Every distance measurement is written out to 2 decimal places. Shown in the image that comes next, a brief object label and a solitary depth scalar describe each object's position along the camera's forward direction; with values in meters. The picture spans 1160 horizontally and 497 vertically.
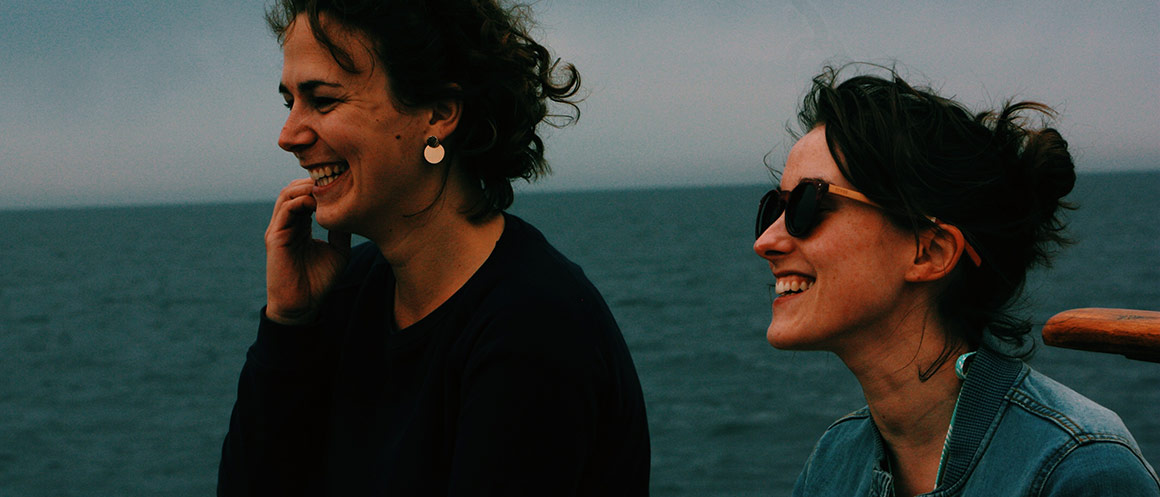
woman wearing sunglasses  1.81
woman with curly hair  2.00
